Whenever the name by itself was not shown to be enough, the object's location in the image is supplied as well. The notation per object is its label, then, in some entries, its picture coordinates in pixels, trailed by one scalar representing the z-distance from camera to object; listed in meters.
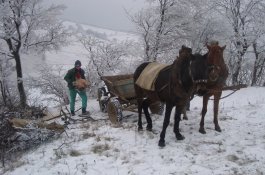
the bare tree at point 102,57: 22.64
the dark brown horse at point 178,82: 6.68
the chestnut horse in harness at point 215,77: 6.72
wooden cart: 9.23
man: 10.94
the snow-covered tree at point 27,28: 17.94
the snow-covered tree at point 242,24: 21.22
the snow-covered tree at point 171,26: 21.98
